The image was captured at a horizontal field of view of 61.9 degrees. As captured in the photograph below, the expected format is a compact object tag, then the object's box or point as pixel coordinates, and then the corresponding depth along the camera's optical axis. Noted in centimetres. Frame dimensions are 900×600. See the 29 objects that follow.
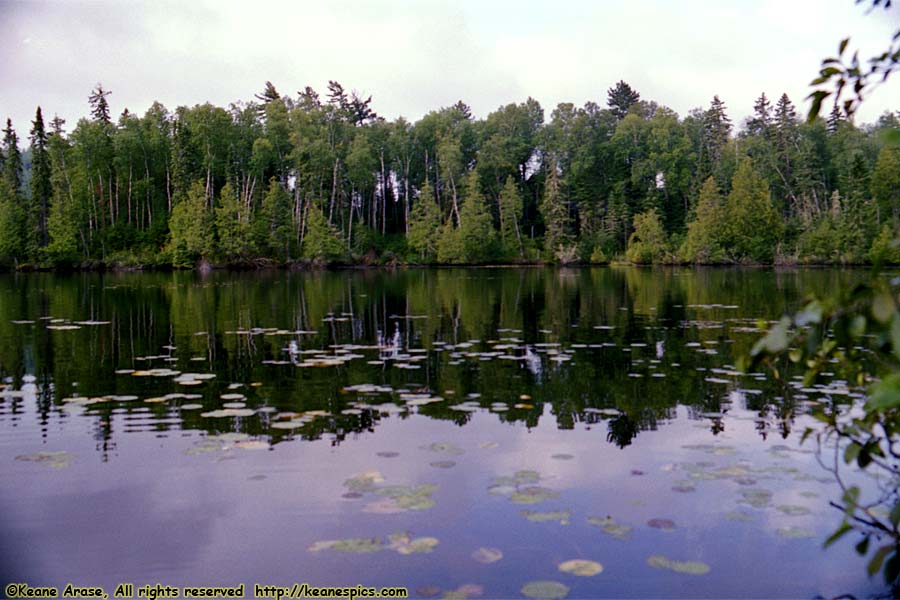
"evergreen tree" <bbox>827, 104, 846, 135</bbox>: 7678
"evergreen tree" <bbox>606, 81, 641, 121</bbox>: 8594
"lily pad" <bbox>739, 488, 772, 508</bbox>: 559
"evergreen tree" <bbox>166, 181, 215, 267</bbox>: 5766
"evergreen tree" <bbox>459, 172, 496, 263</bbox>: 6594
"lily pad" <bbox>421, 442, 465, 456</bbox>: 701
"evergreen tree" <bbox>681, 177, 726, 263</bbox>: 6286
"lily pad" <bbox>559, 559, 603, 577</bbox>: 452
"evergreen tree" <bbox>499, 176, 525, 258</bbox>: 6931
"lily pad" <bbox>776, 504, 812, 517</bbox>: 536
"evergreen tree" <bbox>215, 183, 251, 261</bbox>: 5853
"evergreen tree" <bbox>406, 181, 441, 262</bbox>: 6694
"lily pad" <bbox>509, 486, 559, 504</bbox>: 569
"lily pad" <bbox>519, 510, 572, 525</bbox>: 530
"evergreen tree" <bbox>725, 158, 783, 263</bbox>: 6219
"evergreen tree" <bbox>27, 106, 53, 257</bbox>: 5741
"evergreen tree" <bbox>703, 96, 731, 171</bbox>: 7650
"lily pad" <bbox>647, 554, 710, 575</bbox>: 456
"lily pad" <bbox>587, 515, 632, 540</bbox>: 505
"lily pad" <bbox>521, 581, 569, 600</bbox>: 426
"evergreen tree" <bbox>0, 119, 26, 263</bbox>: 5688
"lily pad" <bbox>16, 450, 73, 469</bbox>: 669
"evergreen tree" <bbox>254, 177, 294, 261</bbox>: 6141
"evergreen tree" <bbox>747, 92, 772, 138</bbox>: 8075
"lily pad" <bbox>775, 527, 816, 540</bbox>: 500
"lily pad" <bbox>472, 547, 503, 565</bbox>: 471
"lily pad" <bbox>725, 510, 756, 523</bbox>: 530
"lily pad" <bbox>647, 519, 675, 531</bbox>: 516
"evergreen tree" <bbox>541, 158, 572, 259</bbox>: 6788
